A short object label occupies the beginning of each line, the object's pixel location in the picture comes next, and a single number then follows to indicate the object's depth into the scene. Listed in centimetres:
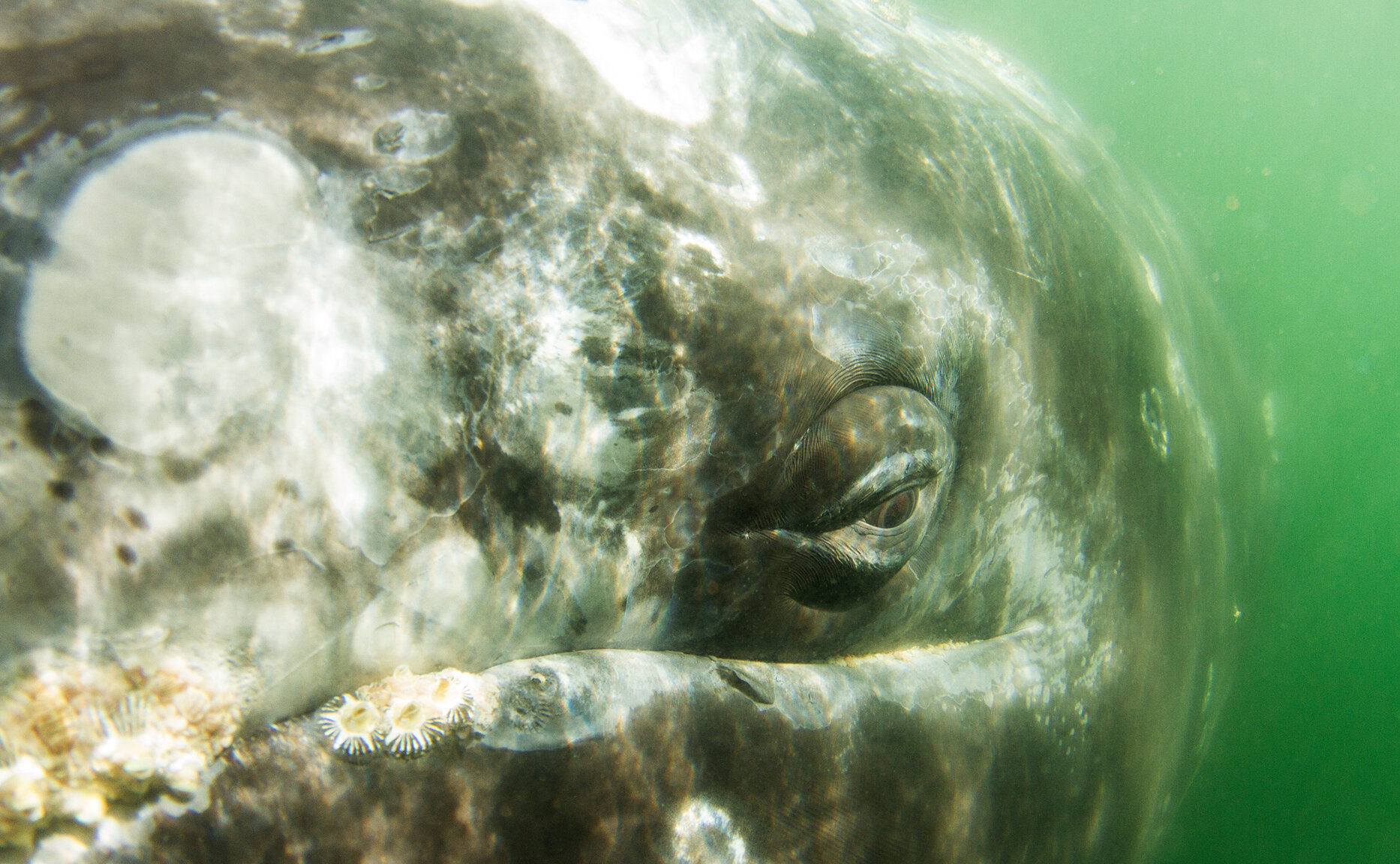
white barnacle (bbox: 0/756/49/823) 45
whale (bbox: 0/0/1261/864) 50
